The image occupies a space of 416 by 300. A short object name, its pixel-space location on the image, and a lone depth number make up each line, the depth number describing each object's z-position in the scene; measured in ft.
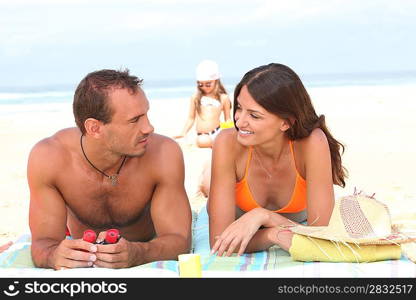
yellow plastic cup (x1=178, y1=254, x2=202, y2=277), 10.15
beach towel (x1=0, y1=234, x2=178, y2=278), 11.22
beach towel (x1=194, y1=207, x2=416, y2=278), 11.69
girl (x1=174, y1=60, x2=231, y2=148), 33.58
